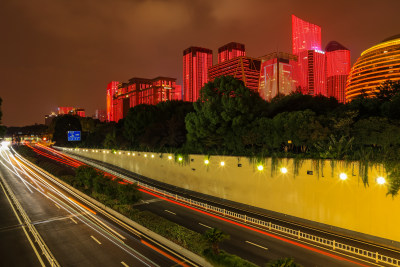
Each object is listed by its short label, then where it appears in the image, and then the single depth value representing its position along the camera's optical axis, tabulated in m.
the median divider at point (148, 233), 14.34
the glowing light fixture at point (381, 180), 16.70
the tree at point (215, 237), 13.23
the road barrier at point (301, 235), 14.58
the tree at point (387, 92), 31.05
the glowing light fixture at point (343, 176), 18.50
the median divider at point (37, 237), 14.46
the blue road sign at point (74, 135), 68.38
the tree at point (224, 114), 29.83
